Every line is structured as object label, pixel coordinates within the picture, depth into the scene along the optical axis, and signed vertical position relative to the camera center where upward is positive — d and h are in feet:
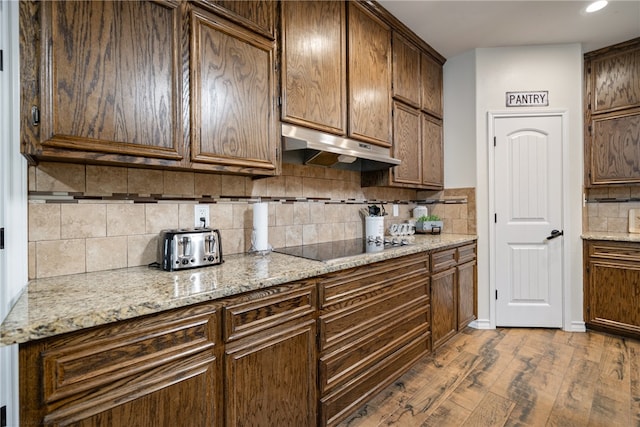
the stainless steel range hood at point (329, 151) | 5.95 +1.34
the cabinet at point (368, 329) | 5.22 -2.26
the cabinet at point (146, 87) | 3.50 +1.73
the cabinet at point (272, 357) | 3.95 -1.99
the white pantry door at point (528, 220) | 9.67 -0.28
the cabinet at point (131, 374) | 2.72 -1.56
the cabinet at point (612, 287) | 8.86 -2.25
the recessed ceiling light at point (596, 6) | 7.72 +5.12
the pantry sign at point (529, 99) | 9.78 +3.51
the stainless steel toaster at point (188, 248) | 4.64 -0.52
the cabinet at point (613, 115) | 9.51 +2.99
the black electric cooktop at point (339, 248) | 5.93 -0.77
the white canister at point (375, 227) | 8.32 -0.38
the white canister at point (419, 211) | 10.92 +0.04
